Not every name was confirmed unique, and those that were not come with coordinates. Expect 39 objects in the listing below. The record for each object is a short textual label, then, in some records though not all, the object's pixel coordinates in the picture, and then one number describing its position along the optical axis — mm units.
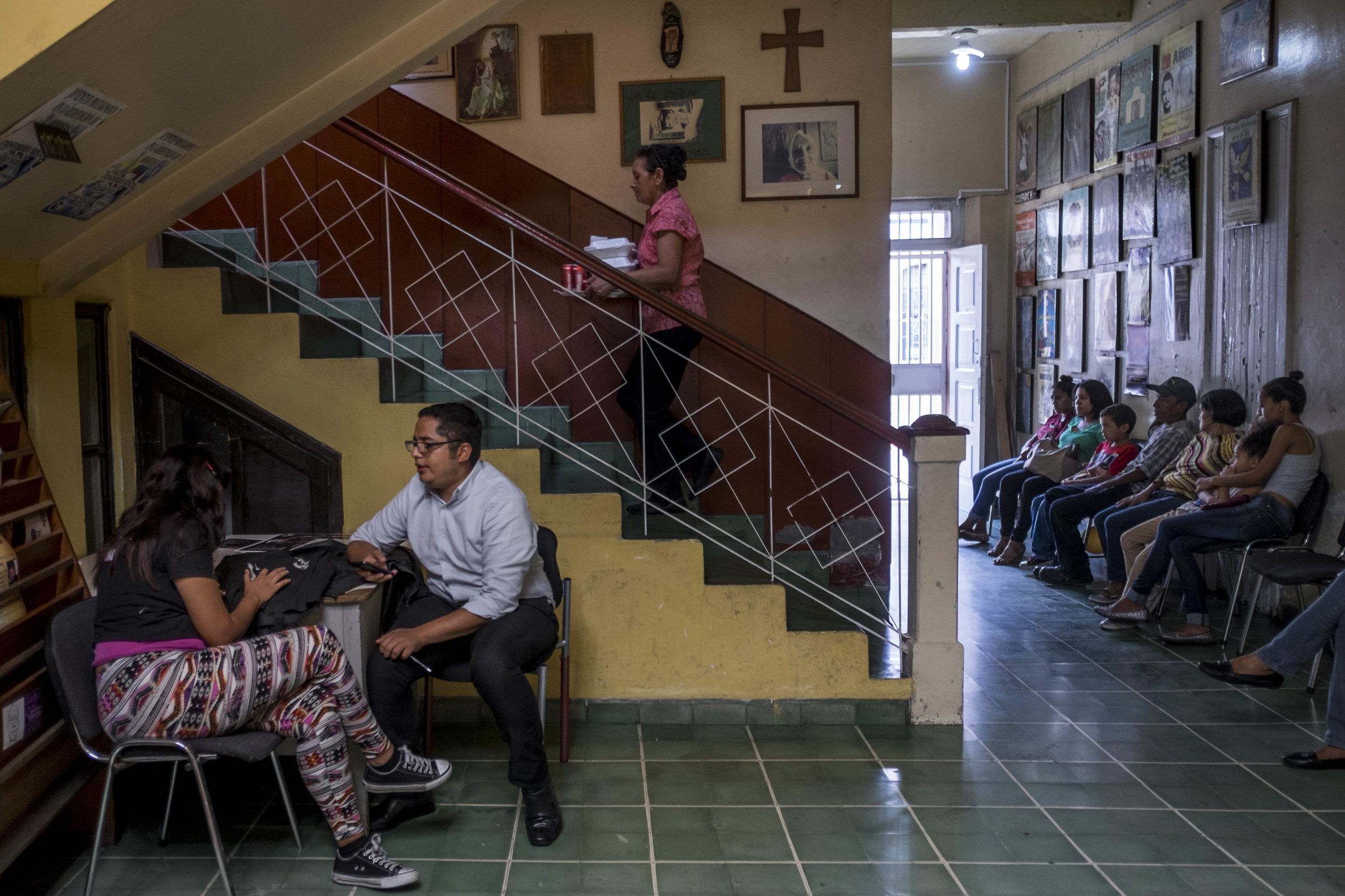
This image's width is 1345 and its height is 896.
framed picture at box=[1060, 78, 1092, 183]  7660
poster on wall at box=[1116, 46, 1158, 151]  6746
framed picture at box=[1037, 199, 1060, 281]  8250
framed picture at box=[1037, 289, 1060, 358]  8305
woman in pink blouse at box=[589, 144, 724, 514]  4344
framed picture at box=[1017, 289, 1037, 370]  8719
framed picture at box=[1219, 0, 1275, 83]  5516
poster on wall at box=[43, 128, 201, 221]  2996
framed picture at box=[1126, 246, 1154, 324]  6859
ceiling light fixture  7895
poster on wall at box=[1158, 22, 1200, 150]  6242
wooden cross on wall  5441
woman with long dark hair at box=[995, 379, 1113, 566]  6848
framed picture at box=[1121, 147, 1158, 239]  6758
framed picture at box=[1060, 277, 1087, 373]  7840
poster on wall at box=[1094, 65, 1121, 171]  7266
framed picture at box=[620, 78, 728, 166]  5496
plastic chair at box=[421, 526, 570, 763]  3475
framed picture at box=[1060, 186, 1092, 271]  7719
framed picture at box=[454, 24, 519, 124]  5496
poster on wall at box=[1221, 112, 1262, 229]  5562
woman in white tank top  4918
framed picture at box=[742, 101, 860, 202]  5488
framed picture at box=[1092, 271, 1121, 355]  7293
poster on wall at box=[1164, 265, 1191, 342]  6359
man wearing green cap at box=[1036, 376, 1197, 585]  5965
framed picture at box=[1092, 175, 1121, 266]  7250
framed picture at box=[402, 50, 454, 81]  5496
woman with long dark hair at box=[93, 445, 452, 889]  2666
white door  9023
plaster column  3836
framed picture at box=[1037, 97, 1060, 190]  8211
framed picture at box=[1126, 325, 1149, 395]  6883
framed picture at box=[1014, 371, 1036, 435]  8734
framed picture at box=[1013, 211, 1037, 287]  8711
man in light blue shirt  3082
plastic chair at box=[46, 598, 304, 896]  2621
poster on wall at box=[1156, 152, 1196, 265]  6293
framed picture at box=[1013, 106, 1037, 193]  8648
